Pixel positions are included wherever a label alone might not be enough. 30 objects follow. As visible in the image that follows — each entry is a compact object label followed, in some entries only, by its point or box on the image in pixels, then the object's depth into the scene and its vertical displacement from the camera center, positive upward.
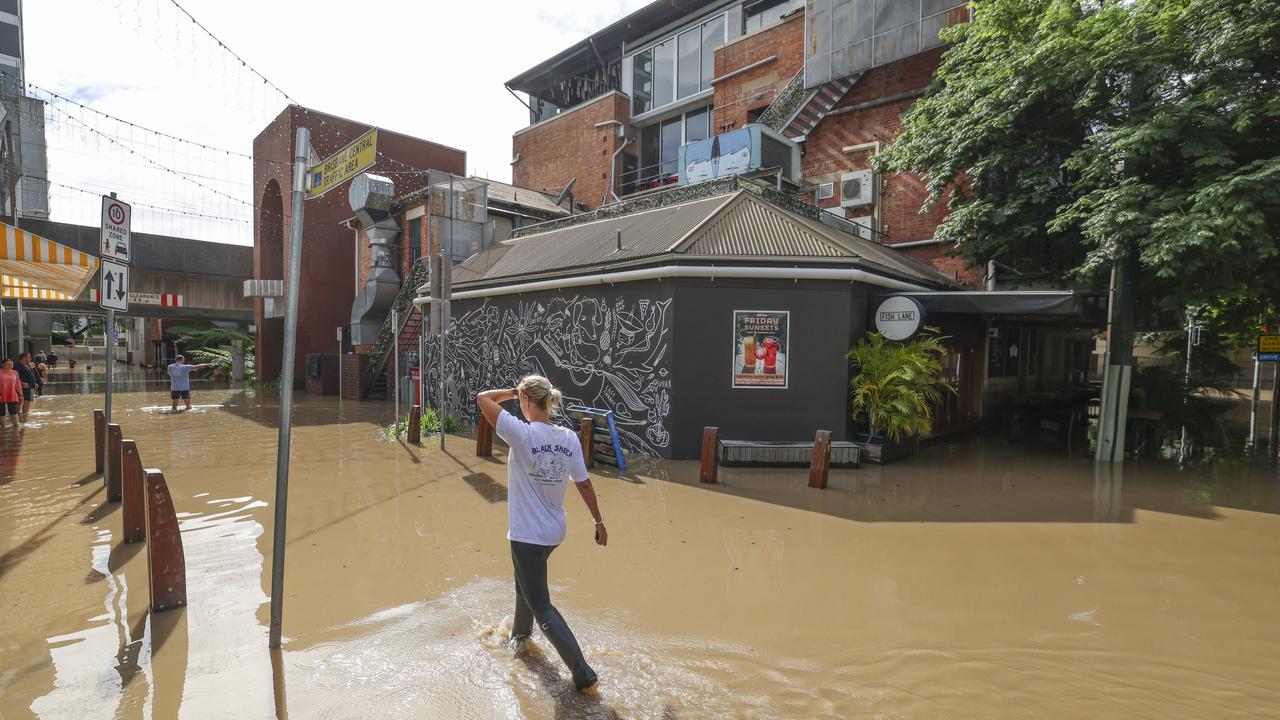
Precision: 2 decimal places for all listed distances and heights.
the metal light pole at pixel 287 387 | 3.67 -0.34
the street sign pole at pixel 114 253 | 6.85 +0.78
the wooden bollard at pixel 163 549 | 4.41 -1.58
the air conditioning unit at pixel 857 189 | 17.25 +4.30
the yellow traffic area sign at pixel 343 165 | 4.05 +1.07
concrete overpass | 24.64 +2.30
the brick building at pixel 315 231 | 24.42 +3.95
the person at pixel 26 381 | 15.15 -1.47
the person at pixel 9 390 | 13.09 -1.44
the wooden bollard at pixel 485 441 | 10.46 -1.76
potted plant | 10.09 -0.70
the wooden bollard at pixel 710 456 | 8.76 -1.60
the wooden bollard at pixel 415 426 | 11.76 -1.73
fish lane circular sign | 9.96 +0.46
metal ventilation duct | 21.33 +2.68
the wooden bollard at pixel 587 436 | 9.83 -1.54
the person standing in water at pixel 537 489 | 3.60 -0.88
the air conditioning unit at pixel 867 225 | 17.00 +3.27
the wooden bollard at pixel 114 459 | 7.46 -1.66
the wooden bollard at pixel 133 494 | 5.90 -1.60
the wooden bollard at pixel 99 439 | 8.91 -1.63
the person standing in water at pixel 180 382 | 16.87 -1.50
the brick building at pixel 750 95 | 16.92 +8.47
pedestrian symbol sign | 6.82 +1.03
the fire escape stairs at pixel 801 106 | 18.23 +7.00
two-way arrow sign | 6.95 +0.42
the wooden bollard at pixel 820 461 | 8.52 -1.58
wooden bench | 9.90 -1.74
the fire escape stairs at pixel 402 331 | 19.70 +0.04
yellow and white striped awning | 9.76 +1.03
